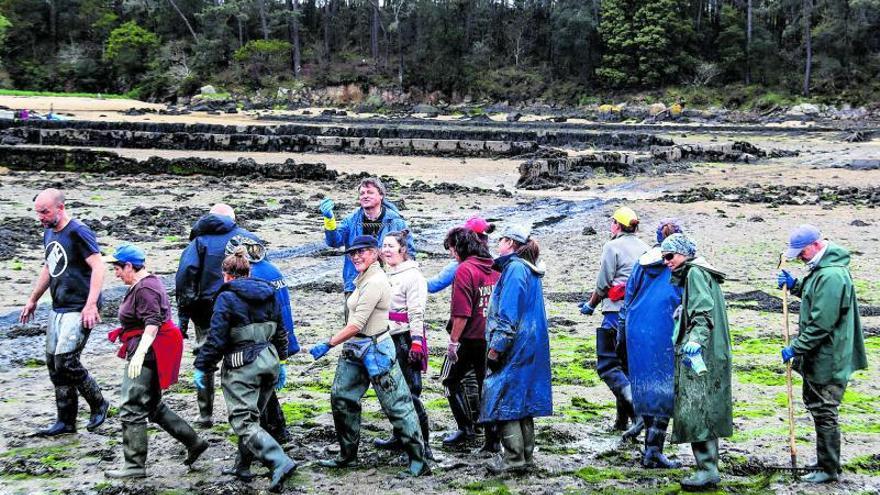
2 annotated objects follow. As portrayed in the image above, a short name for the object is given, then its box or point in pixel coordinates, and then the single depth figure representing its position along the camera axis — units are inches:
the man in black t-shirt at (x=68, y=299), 257.4
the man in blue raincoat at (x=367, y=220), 292.7
